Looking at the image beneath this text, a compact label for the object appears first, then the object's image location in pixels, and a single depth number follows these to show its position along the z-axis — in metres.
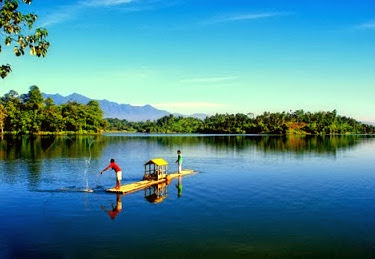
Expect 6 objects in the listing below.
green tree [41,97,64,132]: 153.00
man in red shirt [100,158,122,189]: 30.39
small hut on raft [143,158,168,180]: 36.81
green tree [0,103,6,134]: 139.75
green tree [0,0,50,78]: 10.71
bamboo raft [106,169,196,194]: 31.10
